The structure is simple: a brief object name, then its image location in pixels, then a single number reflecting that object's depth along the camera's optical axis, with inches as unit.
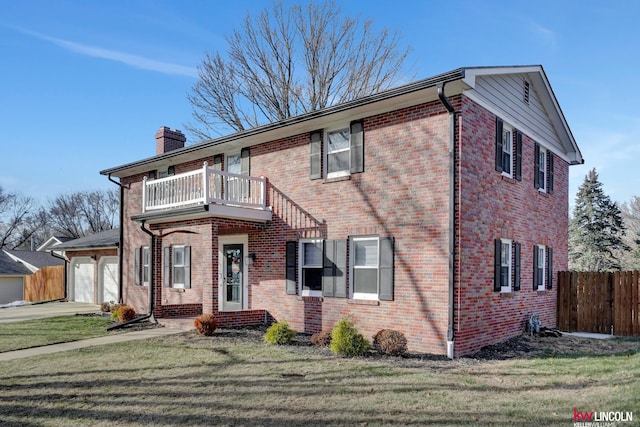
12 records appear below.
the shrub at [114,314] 570.1
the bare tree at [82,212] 2122.3
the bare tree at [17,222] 2092.8
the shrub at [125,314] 538.7
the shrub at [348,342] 354.3
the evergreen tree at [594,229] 975.0
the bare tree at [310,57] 983.0
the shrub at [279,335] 404.5
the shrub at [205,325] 439.5
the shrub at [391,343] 355.3
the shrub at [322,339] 397.7
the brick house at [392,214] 373.7
